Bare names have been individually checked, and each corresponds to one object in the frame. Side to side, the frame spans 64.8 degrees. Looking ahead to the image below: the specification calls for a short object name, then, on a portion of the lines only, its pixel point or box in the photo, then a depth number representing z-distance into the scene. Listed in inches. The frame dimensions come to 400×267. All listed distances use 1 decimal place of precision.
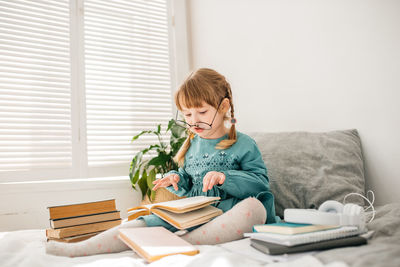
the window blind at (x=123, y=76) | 78.5
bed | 24.8
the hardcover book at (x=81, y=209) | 43.9
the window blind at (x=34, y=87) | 68.2
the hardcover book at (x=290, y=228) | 26.8
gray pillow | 47.0
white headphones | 28.9
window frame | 70.0
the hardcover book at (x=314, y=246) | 26.1
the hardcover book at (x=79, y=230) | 42.8
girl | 35.3
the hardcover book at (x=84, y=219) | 43.2
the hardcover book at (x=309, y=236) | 26.3
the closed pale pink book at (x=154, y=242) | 29.5
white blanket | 25.6
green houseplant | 71.8
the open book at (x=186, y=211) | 35.6
